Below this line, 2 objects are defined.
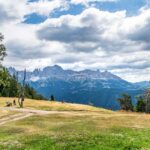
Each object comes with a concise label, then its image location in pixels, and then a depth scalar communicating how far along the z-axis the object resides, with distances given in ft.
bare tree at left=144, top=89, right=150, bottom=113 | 249.60
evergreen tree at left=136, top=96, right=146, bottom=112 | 296.78
